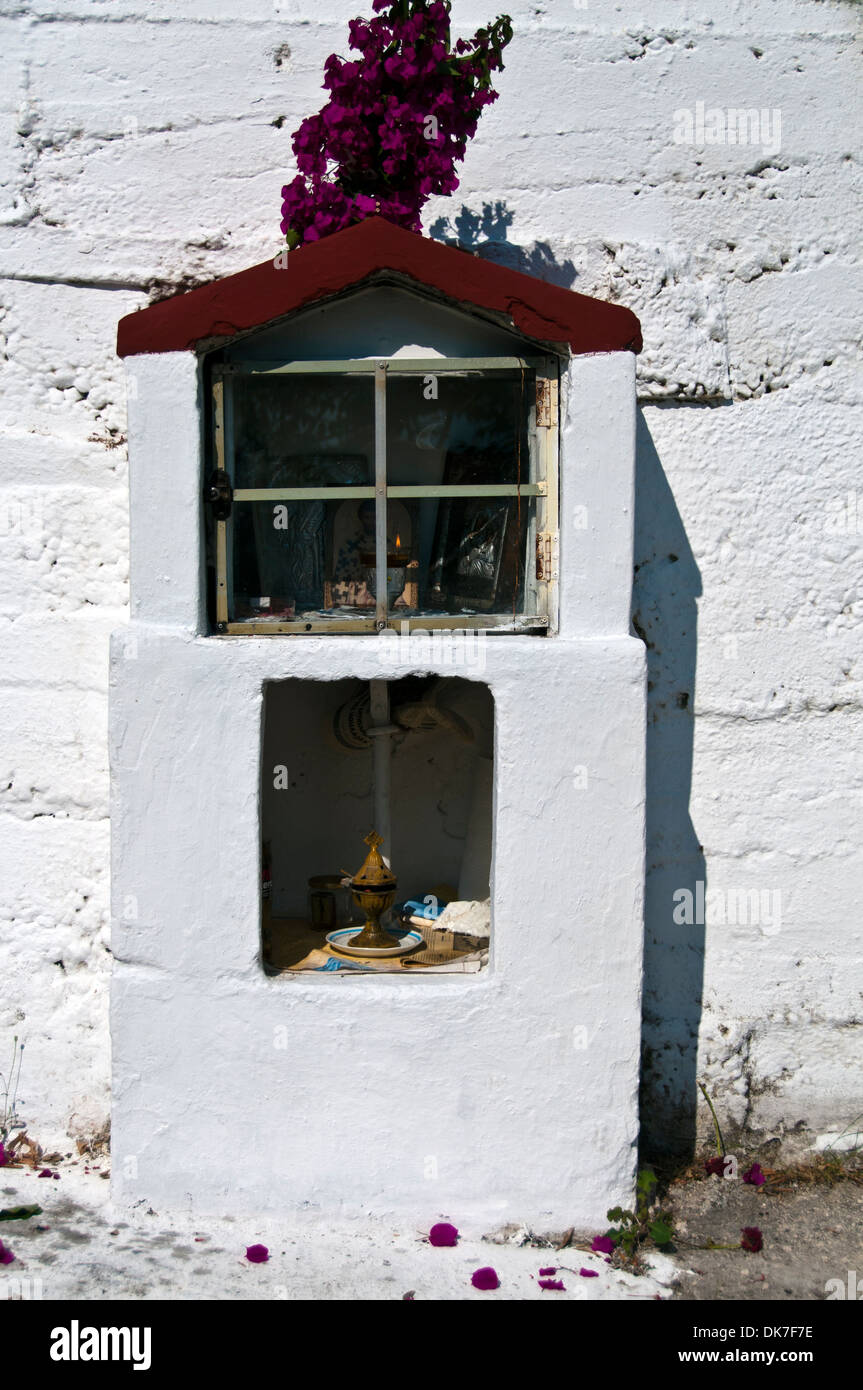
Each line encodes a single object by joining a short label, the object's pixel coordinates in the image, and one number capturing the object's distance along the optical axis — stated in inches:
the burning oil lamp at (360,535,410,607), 132.2
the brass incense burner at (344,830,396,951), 135.3
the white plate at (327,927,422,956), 135.8
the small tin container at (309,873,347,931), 149.0
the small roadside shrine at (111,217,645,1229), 124.6
